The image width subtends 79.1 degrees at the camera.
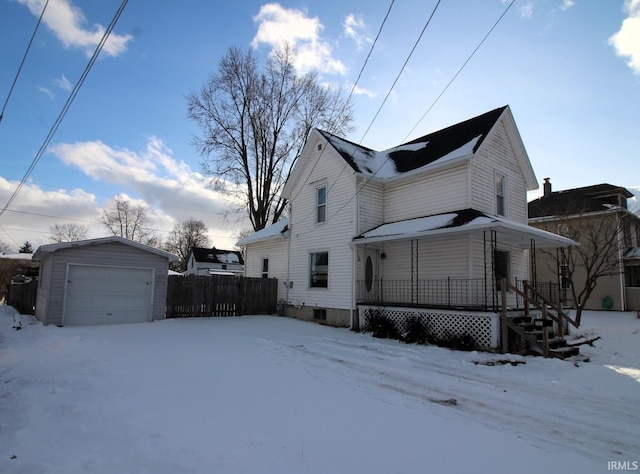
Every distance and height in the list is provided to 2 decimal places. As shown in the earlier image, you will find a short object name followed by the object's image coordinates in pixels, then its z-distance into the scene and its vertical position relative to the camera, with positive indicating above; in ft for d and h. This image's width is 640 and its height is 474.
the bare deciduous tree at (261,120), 96.17 +39.65
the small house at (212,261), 167.63 +6.97
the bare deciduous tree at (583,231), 67.63 +9.63
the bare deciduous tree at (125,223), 184.24 +24.72
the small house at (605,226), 73.72 +11.38
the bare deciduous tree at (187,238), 226.58 +22.13
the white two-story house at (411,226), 39.65 +6.20
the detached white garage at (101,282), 41.16 -0.95
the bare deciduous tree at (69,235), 198.78 +19.42
